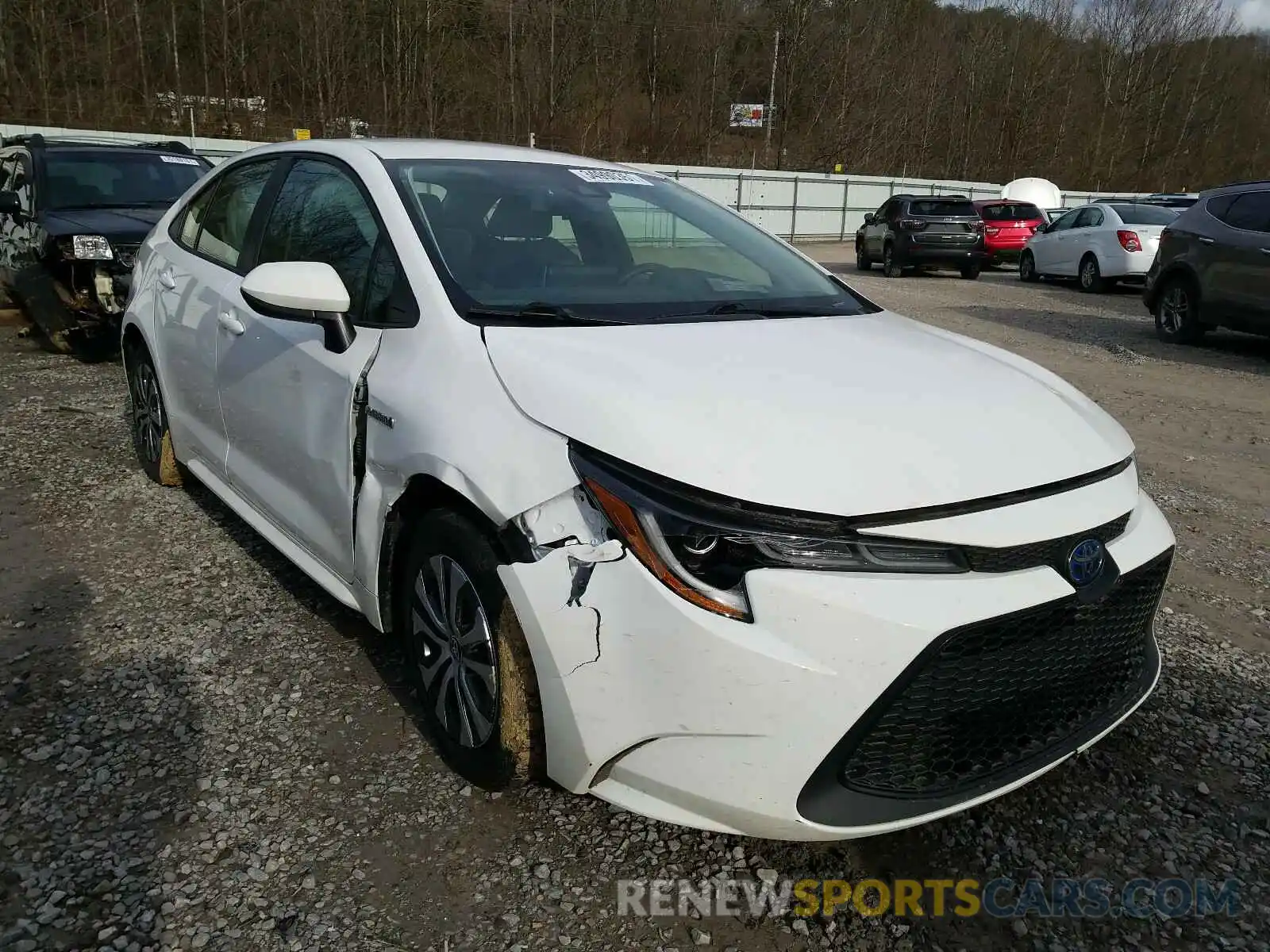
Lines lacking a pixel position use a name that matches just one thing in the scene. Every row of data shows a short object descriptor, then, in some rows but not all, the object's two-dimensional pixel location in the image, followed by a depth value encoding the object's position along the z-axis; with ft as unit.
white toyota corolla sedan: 6.09
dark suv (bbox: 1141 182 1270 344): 30.63
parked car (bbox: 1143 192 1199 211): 67.00
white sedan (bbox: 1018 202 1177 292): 49.65
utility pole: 140.97
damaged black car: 23.53
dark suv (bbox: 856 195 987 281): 61.62
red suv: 68.80
